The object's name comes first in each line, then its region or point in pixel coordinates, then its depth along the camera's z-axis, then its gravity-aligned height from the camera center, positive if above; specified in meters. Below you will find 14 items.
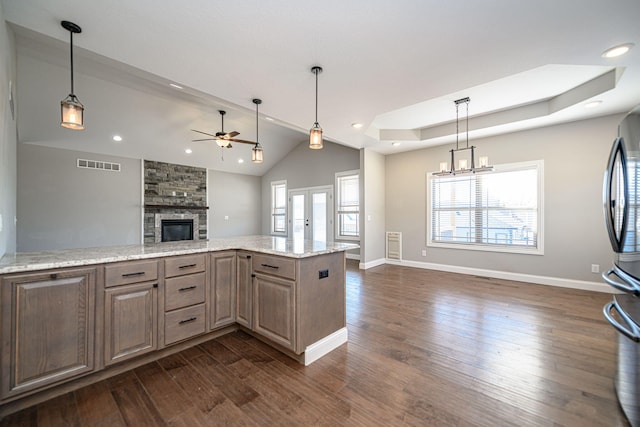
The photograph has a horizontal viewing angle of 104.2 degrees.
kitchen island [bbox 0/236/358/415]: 1.54 -0.72
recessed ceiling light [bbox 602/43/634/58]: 2.13 +1.43
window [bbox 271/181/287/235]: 8.41 +0.18
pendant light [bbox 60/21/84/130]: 1.80 +0.74
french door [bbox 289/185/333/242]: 7.02 +0.00
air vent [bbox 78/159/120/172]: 5.57 +1.12
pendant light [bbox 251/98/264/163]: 3.29 +0.82
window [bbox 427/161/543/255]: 4.43 +0.06
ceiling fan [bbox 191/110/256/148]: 4.54 +1.38
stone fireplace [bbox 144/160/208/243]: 6.52 +0.35
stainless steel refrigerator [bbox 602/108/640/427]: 1.36 -0.28
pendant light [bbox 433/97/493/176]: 3.50 +0.68
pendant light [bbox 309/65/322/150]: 2.49 +0.79
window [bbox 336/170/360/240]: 6.45 +0.21
